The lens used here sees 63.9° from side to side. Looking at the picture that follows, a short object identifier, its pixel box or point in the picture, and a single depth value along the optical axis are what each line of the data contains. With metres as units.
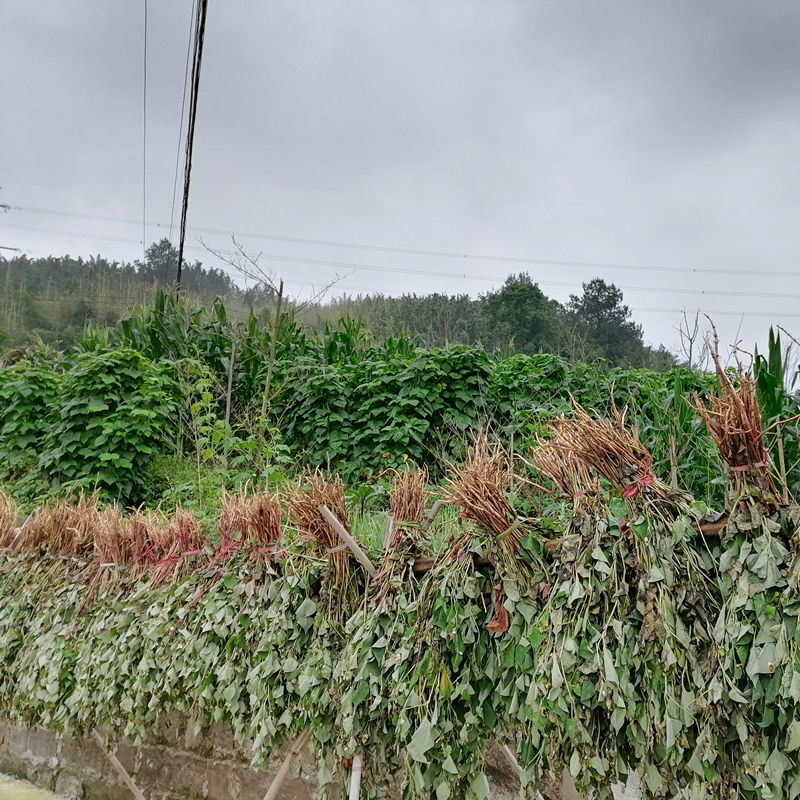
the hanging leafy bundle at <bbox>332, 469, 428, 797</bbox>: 1.93
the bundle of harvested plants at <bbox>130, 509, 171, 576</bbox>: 3.02
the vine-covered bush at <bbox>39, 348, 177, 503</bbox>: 5.21
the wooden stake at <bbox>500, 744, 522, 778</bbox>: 2.13
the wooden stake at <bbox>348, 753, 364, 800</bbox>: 1.93
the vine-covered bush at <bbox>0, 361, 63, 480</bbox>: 5.84
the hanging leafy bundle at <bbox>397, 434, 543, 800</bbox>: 1.77
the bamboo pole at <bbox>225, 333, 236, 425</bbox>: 5.81
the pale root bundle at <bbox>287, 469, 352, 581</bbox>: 2.23
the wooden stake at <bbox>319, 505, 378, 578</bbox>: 2.13
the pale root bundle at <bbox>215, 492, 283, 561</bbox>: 2.52
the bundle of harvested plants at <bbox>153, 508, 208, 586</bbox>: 2.90
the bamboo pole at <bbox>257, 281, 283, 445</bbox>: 5.08
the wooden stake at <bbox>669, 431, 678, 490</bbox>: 1.87
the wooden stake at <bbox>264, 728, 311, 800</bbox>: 2.22
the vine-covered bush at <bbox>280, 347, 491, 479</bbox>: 5.30
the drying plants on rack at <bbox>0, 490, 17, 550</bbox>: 3.80
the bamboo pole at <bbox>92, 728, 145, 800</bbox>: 3.07
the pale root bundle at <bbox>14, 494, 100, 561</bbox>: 3.46
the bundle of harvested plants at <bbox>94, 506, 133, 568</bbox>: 3.16
